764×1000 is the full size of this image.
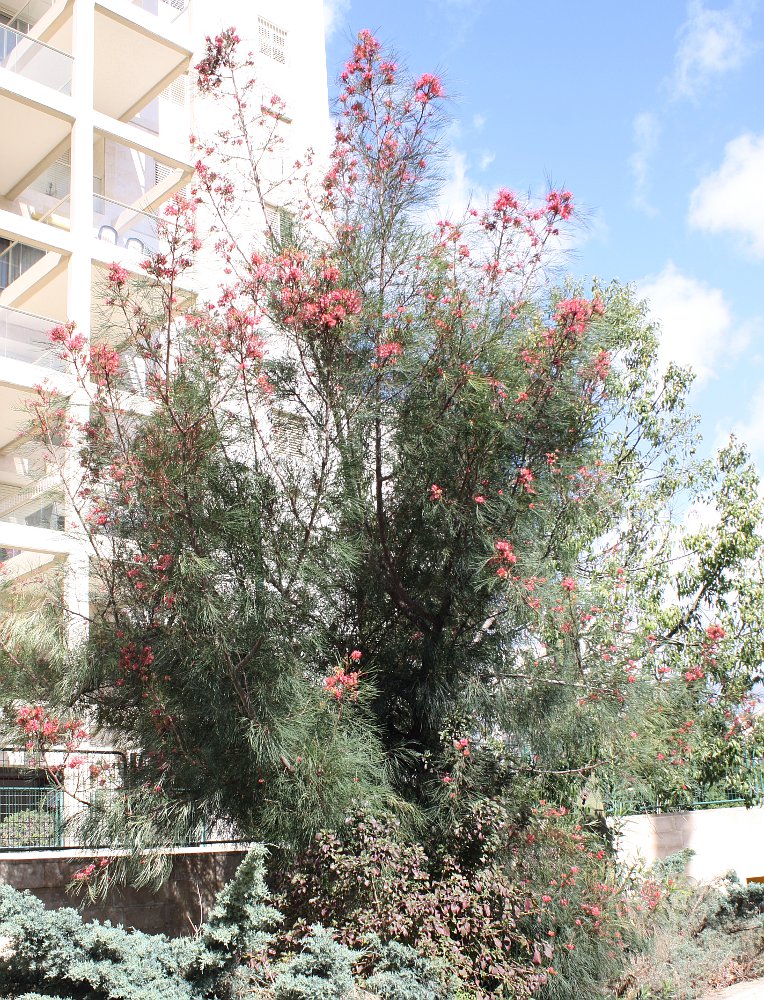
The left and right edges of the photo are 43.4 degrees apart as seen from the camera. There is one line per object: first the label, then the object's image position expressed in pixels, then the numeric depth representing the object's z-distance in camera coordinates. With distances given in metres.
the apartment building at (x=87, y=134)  16.48
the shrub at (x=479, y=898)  6.34
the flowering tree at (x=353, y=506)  6.58
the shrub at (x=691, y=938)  8.18
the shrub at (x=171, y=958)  4.86
